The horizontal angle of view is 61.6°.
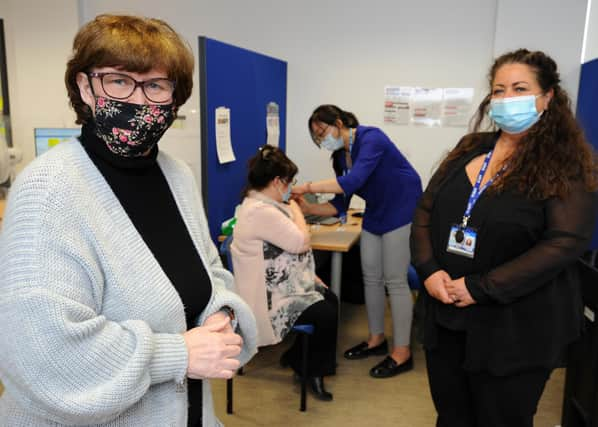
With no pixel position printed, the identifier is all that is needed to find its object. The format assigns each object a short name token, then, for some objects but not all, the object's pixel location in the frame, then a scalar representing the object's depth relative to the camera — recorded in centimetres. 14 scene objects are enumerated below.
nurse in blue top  262
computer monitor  292
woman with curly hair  139
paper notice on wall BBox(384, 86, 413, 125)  374
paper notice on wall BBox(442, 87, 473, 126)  365
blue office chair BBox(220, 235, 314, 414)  229
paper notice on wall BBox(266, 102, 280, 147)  331
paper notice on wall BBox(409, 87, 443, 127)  369
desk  265
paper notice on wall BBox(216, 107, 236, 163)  249
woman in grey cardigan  79
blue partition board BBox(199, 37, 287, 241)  236
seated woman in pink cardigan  218
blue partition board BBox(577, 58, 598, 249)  298
